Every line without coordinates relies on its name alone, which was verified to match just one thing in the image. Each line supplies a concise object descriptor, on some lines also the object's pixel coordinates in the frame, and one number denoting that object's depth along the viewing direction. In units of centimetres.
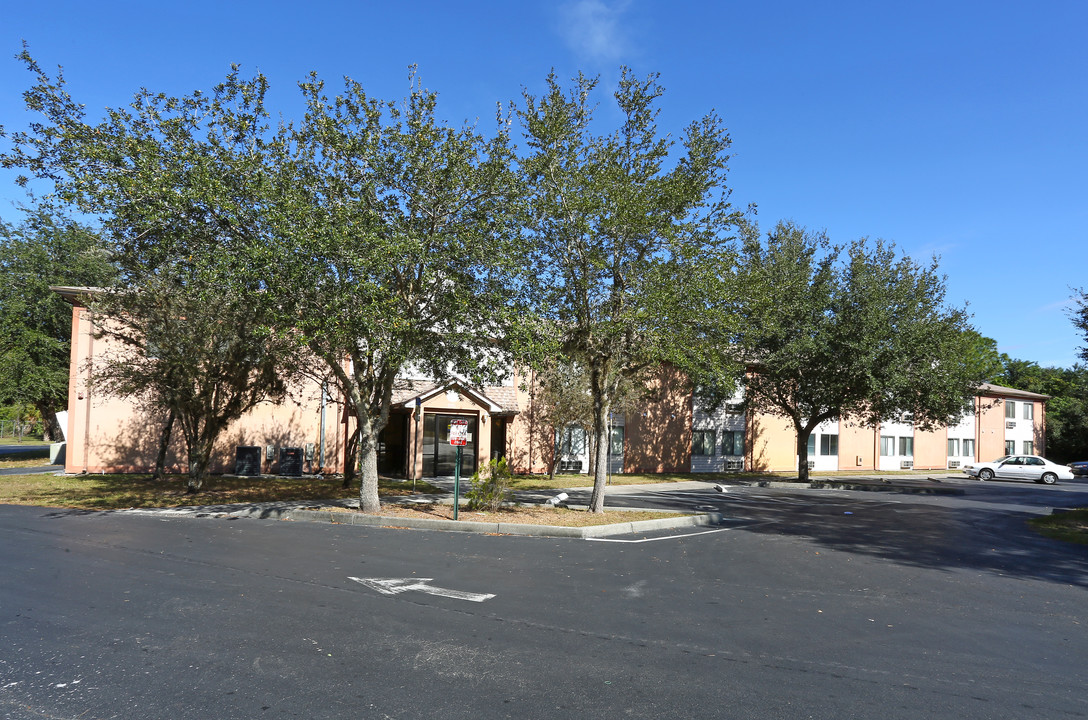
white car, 3909
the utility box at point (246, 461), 2541
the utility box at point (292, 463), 2564
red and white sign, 1430
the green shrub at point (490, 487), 1580
